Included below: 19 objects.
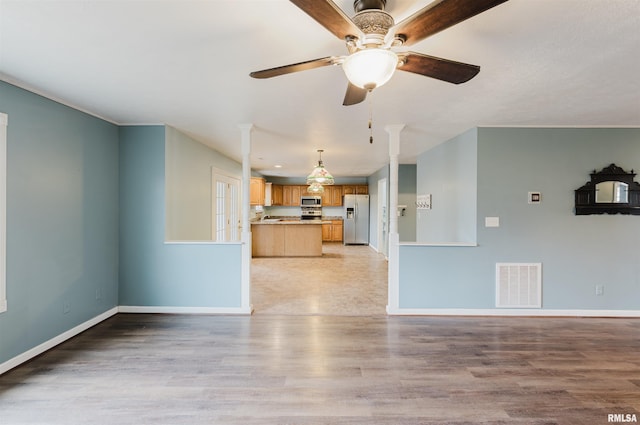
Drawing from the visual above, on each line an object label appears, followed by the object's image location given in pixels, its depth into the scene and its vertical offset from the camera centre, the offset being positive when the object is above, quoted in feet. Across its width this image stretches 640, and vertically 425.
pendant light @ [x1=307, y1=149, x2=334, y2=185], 18.48 +2.09
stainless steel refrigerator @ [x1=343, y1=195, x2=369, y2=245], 32.53 -0.92
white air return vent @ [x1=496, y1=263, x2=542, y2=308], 12.33 -3.00
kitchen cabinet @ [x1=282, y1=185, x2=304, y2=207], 35.04 +1.98
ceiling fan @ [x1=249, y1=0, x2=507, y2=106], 3.93 +2.57
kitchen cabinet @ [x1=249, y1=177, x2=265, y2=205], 28.14 +1.88
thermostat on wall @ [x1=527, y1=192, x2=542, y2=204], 12.37 +0.54
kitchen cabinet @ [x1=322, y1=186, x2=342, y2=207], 34.86 +1.63
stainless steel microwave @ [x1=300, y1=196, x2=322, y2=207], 34.55 +1.06
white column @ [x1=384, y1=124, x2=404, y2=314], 12.46 -1.66
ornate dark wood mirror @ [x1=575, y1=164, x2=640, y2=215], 12.05 +0.65
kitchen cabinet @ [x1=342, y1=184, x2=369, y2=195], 34.35 +2.39
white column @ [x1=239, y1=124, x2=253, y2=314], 12.42 -1.75
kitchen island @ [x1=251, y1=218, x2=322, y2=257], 26.08 -2.52
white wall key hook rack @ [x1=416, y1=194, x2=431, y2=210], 17.98 +0.53
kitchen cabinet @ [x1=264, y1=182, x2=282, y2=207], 32.63 +1.75
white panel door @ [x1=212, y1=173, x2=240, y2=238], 18.60 +0.16
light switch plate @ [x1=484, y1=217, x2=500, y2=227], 12.43 -0.47
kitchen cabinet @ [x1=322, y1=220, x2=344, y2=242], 34.94 -2.47
